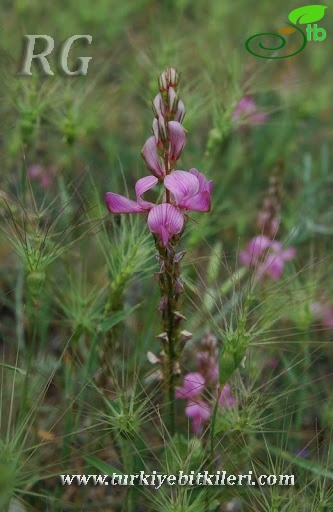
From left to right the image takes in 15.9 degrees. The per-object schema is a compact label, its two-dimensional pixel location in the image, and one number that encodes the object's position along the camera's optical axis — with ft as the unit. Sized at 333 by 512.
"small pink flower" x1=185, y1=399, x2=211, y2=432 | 1.33
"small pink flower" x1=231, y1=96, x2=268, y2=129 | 1.52
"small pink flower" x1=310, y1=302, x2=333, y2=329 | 1.43
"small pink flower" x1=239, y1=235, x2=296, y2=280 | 1.62
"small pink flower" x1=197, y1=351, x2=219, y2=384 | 1.31
